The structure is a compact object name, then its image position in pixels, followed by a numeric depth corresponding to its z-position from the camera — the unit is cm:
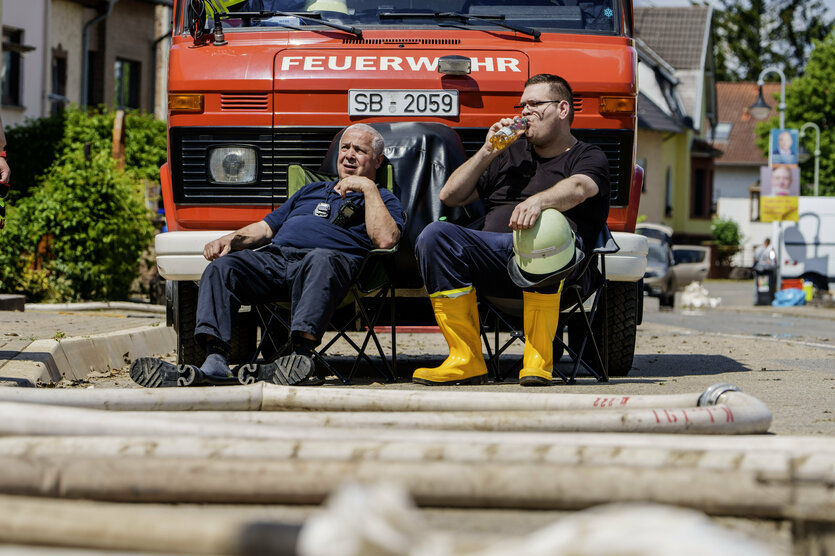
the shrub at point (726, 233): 6744
